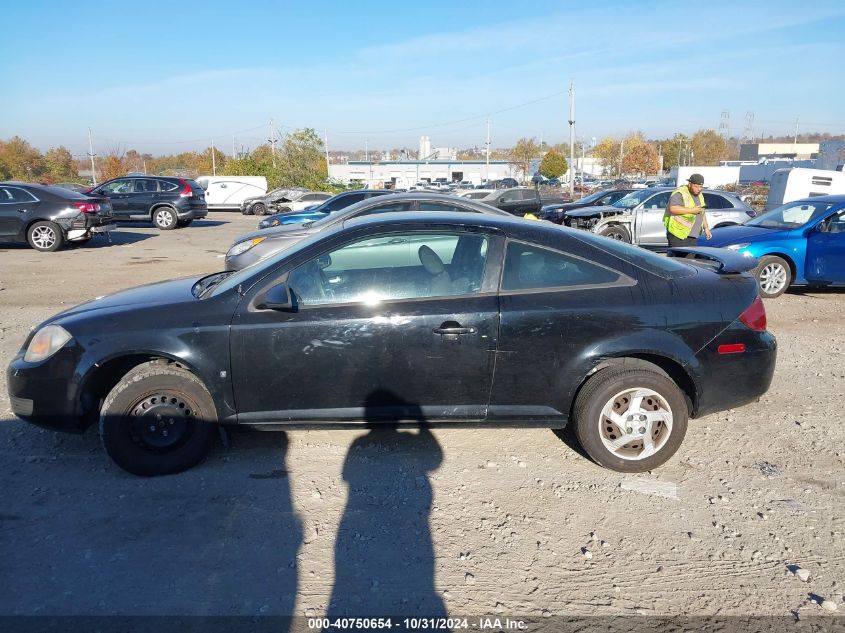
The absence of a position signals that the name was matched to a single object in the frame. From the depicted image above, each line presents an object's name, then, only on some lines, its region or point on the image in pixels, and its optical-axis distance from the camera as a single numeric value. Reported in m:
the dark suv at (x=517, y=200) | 17.88
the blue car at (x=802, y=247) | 8.85
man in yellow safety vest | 8.61
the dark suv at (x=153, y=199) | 21.00
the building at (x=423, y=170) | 84.31
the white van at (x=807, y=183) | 18.33
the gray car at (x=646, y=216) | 14.15
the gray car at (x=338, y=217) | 8.65
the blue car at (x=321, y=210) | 12.75
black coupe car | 3.74
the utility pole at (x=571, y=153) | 38.44
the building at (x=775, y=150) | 104.36
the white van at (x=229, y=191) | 31.86
